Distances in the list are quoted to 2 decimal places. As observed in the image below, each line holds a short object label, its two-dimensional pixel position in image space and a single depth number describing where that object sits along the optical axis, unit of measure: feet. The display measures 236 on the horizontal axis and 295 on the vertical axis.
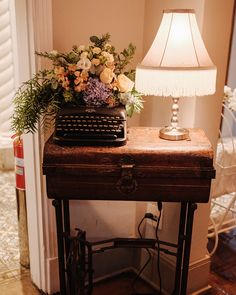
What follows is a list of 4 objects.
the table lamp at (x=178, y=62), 5.35
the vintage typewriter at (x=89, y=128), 5.44
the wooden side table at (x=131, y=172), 5.29
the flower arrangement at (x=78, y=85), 5.75
